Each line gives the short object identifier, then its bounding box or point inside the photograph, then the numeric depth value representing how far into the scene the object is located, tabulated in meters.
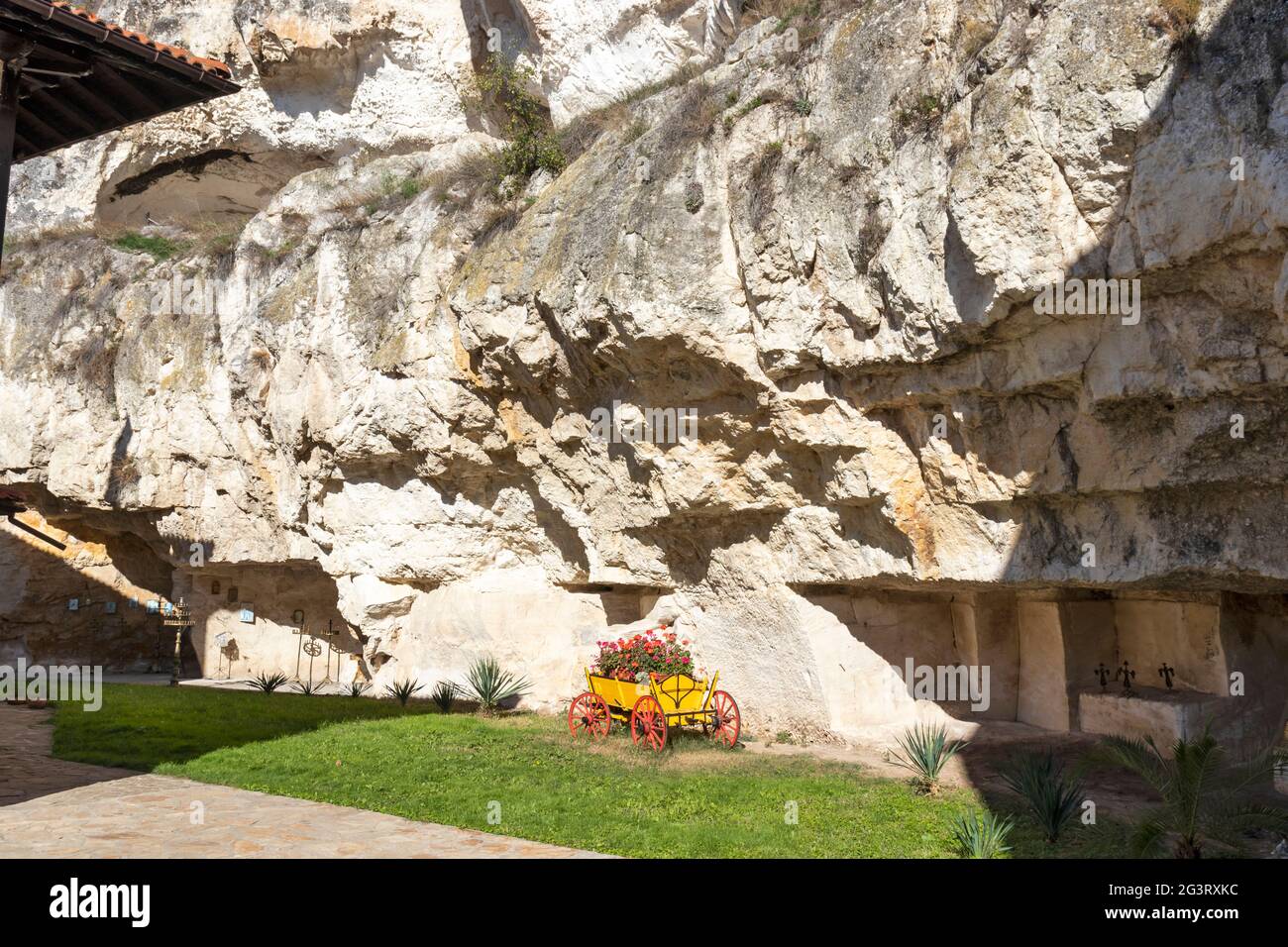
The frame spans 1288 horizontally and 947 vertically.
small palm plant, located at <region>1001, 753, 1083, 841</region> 8.26
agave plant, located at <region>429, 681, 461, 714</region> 15.89
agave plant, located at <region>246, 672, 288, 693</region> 19.28
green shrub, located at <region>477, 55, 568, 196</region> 17.34
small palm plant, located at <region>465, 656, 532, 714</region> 15.51
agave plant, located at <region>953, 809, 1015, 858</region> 7.25
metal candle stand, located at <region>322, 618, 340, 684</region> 22.23
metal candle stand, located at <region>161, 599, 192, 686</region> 20.33
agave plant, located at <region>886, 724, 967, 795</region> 10.09
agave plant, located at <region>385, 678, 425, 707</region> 16.70
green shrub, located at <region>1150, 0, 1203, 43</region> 9.05
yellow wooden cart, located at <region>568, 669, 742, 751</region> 12.25
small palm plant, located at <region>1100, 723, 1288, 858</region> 7.46
